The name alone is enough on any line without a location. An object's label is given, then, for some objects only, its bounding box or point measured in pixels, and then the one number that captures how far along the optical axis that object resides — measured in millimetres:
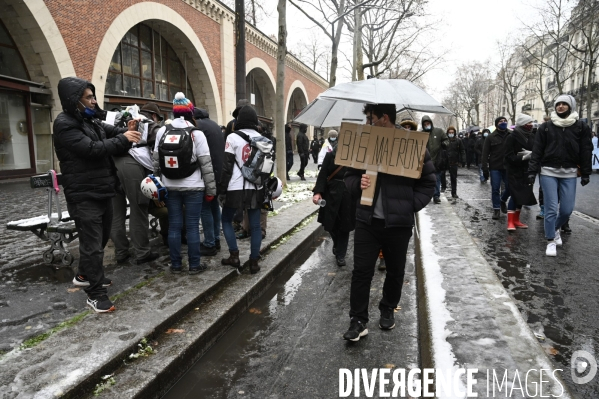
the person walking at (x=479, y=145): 18016
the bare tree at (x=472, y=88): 62781
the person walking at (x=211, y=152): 5238
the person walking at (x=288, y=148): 15270
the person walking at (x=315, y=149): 24672
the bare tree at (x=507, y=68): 44141
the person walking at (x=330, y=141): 8398
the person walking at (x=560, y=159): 5582
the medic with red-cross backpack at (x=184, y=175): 4227
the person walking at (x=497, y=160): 8242
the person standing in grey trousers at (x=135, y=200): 4895
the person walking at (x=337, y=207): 5410
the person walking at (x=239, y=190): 4586
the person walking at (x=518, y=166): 7039
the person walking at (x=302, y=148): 15703
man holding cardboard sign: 3275
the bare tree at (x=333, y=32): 16906
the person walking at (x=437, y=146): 9641
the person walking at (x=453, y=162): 11117
